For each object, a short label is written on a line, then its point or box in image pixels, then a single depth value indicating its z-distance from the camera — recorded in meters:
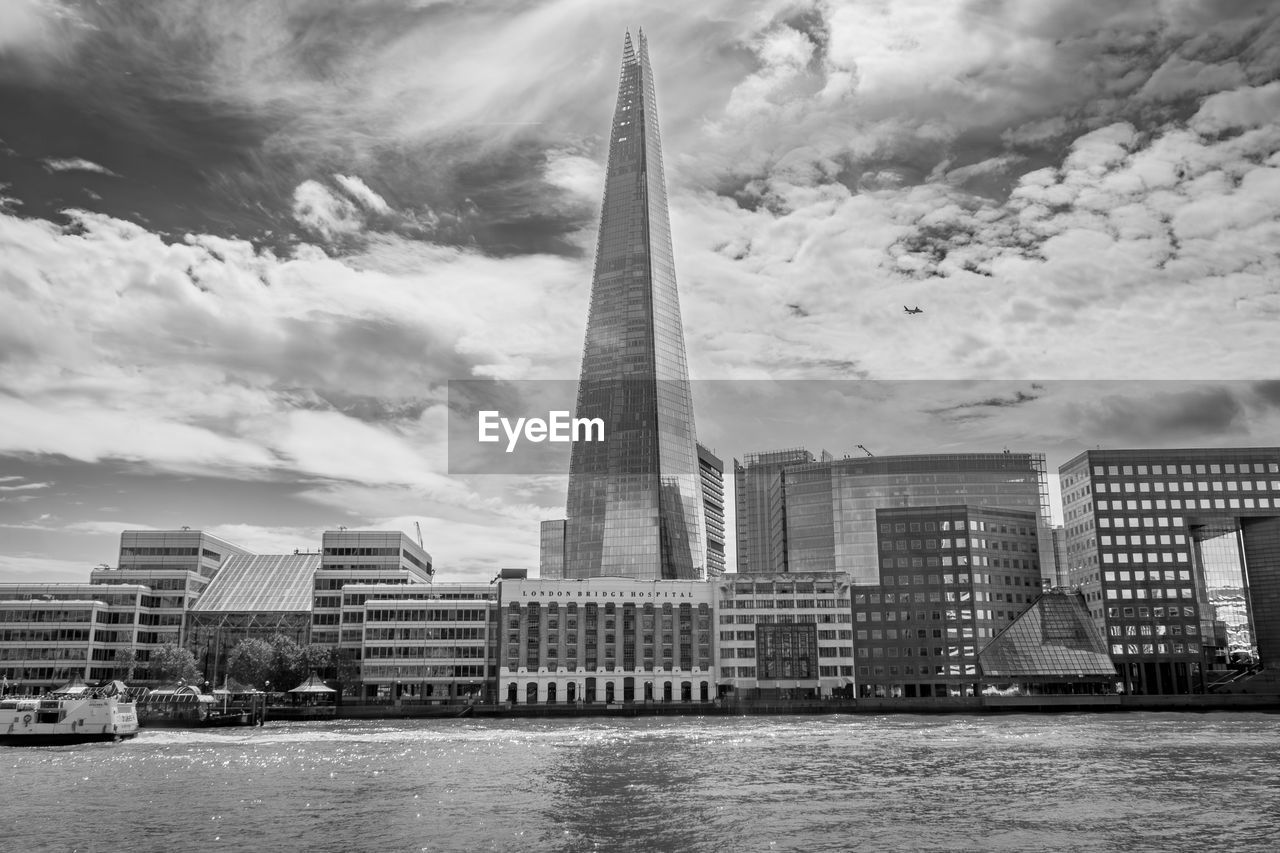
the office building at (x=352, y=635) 196.75
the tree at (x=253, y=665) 177.62
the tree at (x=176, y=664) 180.62
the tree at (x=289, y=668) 178.62
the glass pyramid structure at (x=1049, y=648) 188.75
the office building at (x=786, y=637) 190.12
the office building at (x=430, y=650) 189.62
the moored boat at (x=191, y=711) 132.50
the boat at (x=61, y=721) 102.38
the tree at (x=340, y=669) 192.75
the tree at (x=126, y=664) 189.75
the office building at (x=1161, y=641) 196.00
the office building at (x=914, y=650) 195.25
